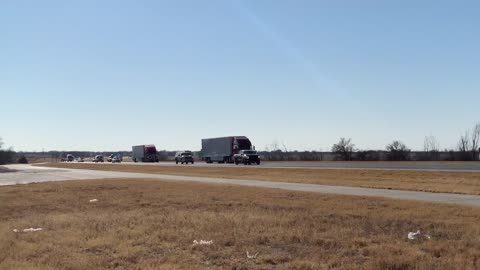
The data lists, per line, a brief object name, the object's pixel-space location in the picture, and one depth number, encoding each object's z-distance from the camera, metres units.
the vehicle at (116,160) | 121.86
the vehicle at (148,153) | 104.19
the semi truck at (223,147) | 74.75
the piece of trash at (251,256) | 9.84
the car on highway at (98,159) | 131.74
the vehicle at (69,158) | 151.02
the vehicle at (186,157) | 85.50
